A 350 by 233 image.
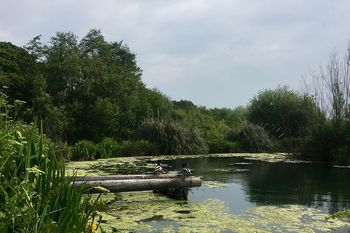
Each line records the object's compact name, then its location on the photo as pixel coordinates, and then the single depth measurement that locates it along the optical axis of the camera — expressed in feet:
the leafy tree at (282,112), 118.45
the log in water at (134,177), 37.07
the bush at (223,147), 106.01
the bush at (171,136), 96.27
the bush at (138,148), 90.84
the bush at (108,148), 84.04
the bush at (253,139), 105.91
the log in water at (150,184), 34.63
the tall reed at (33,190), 11.23
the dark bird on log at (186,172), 38.40
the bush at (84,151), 77.97
